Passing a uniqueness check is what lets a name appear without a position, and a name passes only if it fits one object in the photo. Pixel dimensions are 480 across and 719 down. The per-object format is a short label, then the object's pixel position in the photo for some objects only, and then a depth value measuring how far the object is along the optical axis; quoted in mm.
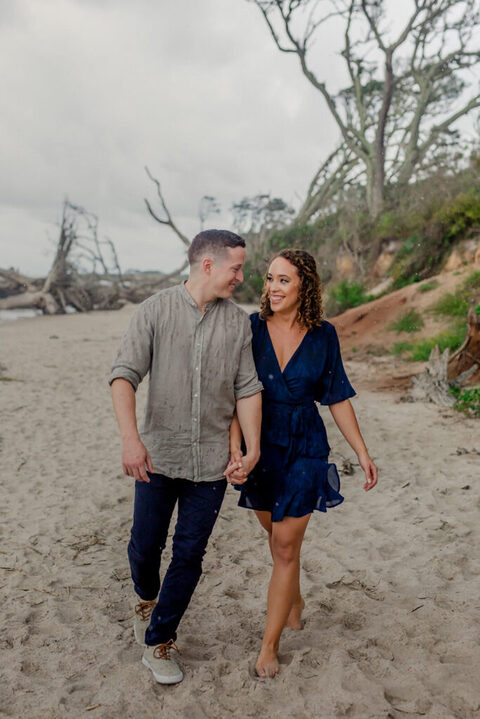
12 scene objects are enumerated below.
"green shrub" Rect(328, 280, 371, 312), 14055
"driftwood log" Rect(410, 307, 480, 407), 7766
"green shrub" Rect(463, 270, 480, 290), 10844
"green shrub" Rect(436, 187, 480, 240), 12273
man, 2309
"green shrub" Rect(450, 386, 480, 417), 7195
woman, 2441
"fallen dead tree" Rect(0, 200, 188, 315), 27312
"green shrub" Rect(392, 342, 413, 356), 10573
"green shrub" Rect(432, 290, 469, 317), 10505
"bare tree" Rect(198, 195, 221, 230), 35422
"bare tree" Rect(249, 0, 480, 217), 20453
